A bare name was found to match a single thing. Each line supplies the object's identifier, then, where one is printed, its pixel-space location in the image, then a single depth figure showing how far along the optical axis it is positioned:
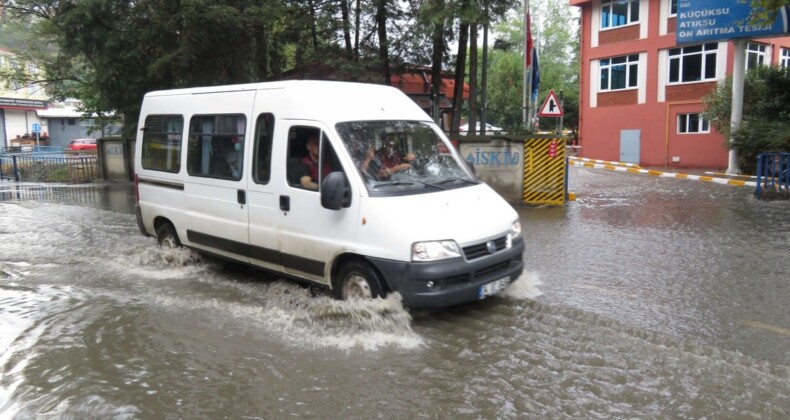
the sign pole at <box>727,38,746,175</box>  18.06
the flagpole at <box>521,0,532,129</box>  19.26
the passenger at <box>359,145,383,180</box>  5.94
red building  24.78
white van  5.48
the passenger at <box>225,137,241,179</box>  7.06
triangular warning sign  15.63
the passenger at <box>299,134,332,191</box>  6.22
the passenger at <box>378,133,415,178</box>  6.09
